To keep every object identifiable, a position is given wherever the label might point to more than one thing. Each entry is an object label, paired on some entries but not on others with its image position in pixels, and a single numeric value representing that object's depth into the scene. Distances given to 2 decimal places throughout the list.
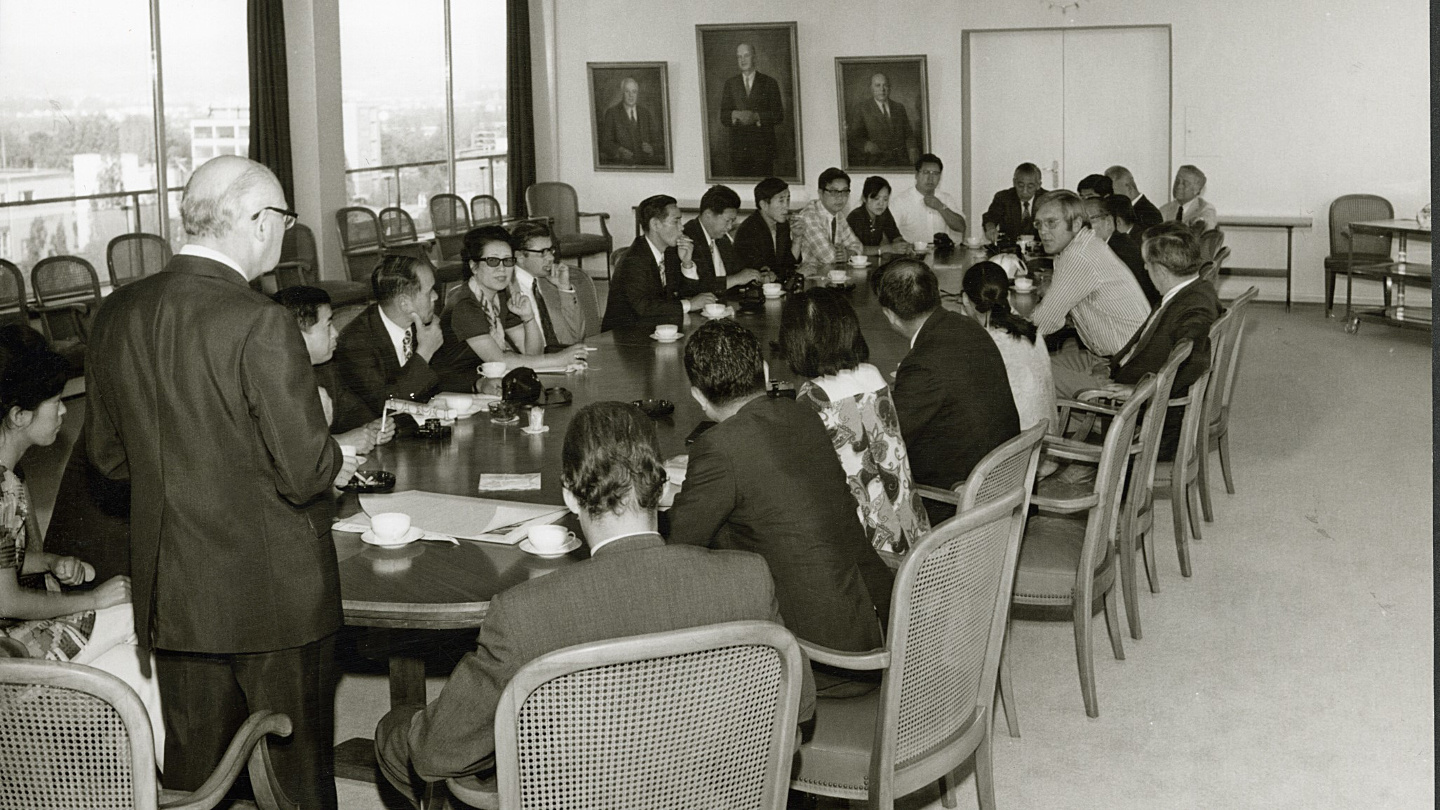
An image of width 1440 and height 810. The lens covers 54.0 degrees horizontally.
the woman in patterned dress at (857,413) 3.71
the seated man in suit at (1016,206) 10.80
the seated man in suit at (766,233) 8.83
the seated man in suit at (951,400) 4.33
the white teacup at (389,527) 3.14
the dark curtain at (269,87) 10.38
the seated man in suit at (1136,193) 10.10
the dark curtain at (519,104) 13.66
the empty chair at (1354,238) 11.20
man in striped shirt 6.49
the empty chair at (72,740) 2.03
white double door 12.26
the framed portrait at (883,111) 12.93
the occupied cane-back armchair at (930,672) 2.70
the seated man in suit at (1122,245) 7.90
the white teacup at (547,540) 3.10
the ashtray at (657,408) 4.42
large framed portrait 13.35
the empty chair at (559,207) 13.79
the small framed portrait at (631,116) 13.97
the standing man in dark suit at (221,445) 2.62
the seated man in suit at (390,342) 4.85
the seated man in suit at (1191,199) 10.77
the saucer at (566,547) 3.11
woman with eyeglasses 5.49
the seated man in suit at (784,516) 3.04
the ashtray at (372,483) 3.59
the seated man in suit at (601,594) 2.21
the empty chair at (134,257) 8.70
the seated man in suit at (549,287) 6.19
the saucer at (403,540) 3.15
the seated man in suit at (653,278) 6.76
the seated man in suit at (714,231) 7.82
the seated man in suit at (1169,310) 5.58
